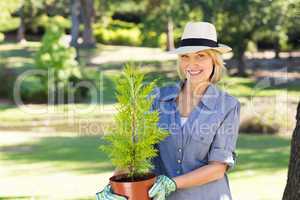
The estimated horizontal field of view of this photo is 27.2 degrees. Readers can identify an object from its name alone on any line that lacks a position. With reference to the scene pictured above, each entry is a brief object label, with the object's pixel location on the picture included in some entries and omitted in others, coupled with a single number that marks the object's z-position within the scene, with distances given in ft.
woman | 9.96
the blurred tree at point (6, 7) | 82.53
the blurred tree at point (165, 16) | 100.17
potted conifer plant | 9.37
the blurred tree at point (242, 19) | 95.14
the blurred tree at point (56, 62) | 78.69
